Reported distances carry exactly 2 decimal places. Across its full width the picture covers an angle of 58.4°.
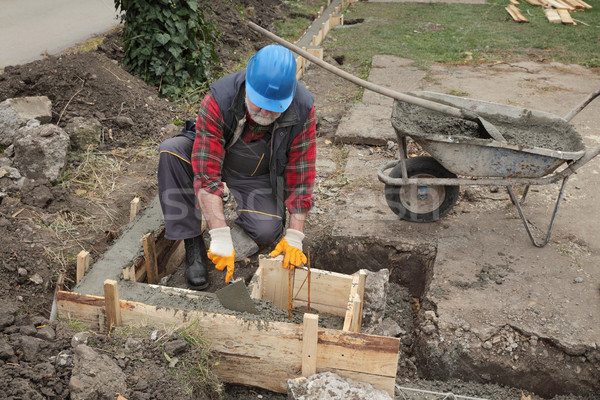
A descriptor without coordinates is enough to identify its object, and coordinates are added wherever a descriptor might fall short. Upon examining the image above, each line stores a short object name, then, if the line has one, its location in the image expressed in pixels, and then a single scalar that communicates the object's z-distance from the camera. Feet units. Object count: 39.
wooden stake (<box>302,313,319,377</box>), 8.17
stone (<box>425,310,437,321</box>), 10.48
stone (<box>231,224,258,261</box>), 12.25
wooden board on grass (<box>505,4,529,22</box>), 39.06
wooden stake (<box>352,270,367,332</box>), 9.94
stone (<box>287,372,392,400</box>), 8.12
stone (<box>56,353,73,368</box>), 7.90
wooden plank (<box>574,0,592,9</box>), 43.63
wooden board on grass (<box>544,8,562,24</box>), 38.60
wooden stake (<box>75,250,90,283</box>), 10.35
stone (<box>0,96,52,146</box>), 15.03
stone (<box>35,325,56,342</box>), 8.42
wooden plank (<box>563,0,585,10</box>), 43.45
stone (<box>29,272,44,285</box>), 10.79
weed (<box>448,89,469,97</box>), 22.30
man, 9.78
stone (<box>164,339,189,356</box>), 8.34
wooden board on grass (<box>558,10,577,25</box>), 37.93
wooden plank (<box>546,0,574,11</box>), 42.86
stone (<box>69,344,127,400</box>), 7.34
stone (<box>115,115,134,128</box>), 16.92
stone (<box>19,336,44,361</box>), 7.93
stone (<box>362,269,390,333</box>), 11.19
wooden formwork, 8.35
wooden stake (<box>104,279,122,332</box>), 8.66
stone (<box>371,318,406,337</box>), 11.19
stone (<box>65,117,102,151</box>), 15.47
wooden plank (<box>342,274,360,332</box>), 9.02
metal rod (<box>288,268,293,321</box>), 10.57
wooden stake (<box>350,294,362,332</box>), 9.23
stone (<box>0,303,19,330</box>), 8.60
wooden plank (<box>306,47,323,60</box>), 25.02
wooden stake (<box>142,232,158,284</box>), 11.25
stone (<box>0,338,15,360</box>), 7.77
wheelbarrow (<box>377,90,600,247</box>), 11.76
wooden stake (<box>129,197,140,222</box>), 12.52
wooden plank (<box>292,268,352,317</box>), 10.39
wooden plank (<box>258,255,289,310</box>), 10.59
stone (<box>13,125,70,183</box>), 13.82
